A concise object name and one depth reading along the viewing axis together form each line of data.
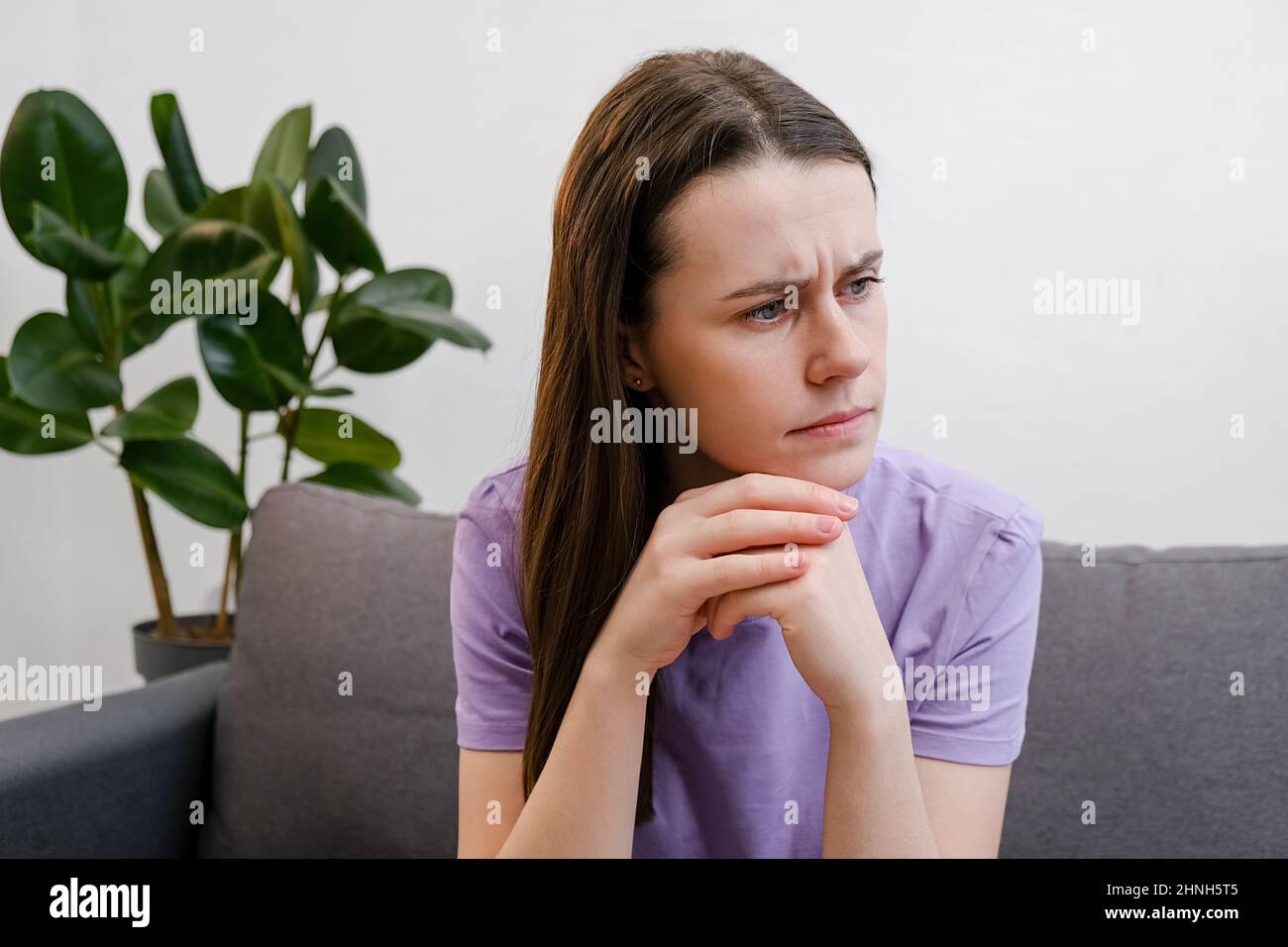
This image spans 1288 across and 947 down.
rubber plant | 1.73
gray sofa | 1.26
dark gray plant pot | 1.99
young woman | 0.96
